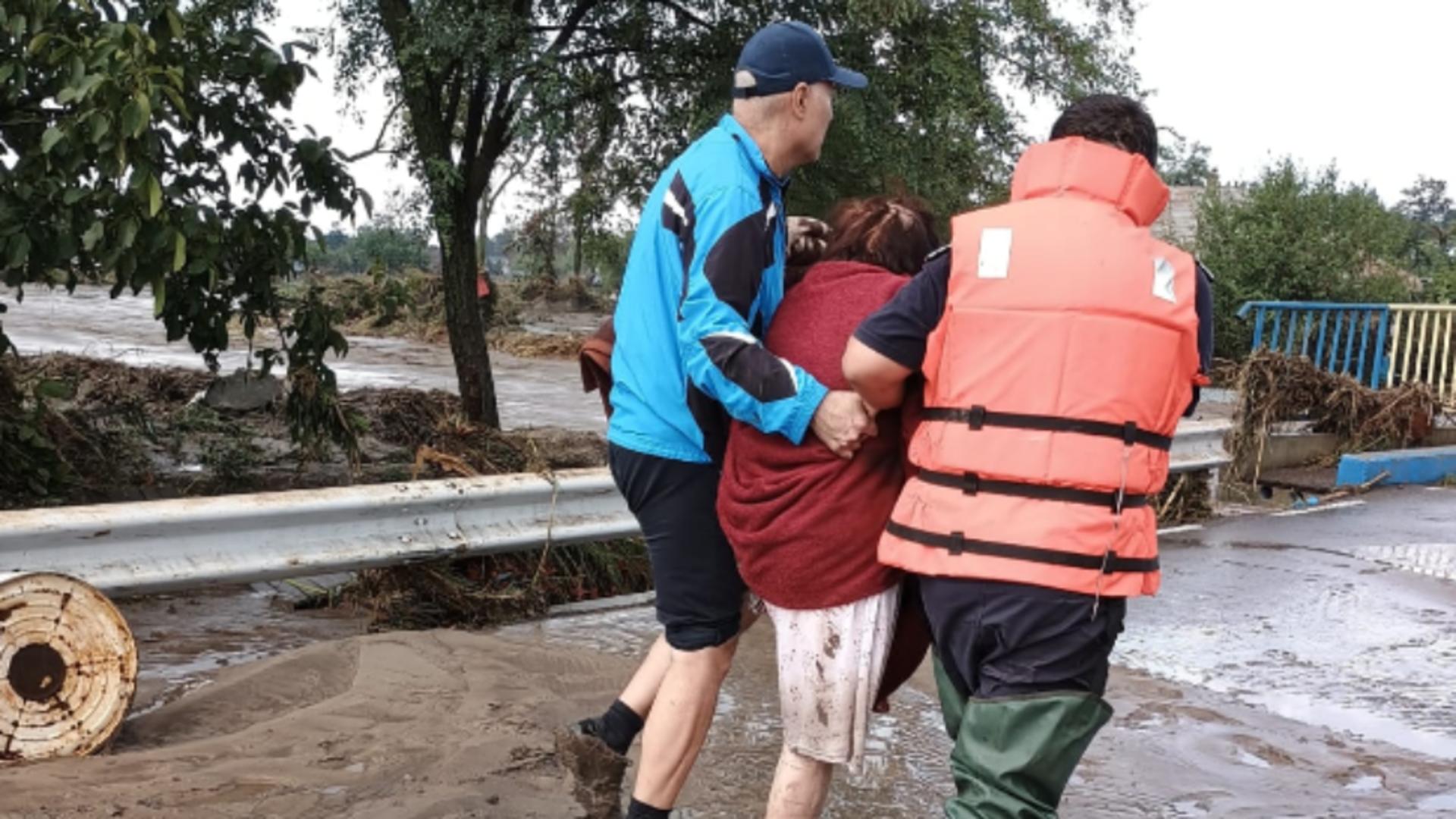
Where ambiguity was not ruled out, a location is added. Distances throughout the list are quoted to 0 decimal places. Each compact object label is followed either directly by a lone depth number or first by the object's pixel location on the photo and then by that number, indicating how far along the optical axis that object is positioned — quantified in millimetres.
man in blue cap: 3420
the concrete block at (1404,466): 11562
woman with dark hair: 3148
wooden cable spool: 4008
